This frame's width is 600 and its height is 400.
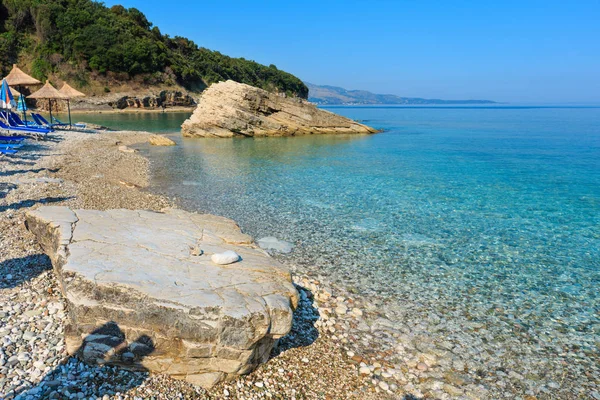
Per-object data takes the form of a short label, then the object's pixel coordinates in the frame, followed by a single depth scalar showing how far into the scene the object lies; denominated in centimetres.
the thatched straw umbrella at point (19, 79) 3219
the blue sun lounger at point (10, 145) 1895
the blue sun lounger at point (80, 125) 3529
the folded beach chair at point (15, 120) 2480
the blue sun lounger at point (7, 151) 1792
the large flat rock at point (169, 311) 471
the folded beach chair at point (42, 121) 3080
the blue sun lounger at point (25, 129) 2340
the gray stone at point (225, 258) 611
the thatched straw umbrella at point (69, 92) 3247
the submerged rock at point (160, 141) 3052
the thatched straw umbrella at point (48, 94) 3106
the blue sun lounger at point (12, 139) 2122
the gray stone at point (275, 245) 1034
